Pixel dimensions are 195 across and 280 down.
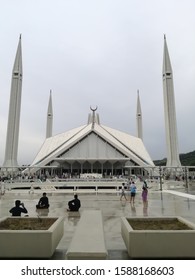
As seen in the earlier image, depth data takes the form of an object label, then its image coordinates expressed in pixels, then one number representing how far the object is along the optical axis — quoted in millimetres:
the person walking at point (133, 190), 8249
